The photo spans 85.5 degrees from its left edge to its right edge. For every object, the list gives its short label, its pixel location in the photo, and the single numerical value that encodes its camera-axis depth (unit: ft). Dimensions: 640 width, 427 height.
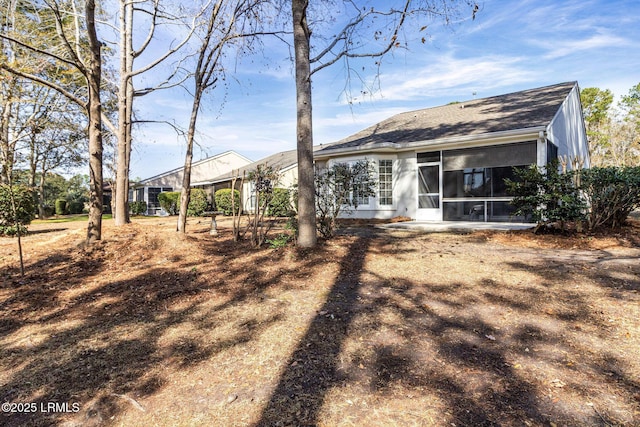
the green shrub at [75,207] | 118.42
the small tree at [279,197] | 54.64
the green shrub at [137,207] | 93.09
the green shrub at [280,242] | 20.55
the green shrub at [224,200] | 67.82
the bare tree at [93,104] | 20.62
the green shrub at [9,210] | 31.89
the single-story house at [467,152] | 35.63
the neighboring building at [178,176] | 101.40
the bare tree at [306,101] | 19.62
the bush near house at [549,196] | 23.59
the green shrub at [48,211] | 98.32
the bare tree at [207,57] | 28.15
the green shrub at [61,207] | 111.14
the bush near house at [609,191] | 23.22
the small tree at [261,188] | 22.41
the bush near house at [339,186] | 28.29
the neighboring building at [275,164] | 71.41
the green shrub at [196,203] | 70.54
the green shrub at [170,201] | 80.53
